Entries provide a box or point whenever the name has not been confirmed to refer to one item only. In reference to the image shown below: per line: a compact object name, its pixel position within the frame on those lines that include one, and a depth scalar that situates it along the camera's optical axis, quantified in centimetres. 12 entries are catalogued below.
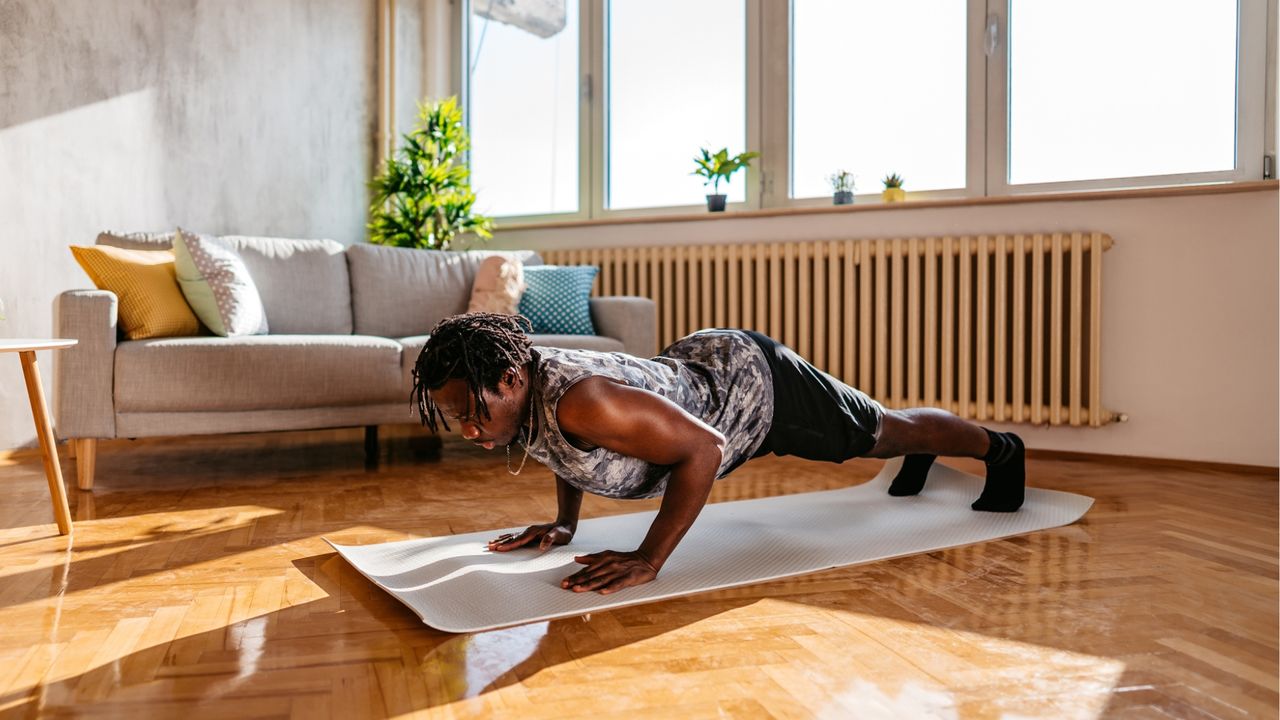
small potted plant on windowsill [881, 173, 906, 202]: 401
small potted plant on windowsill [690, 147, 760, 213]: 436
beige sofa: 288
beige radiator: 358
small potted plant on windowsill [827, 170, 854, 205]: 415
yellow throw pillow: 307
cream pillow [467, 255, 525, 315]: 388
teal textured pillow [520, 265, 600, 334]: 379
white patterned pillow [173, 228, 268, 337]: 322
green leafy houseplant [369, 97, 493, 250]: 466
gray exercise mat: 171
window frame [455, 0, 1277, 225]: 341
